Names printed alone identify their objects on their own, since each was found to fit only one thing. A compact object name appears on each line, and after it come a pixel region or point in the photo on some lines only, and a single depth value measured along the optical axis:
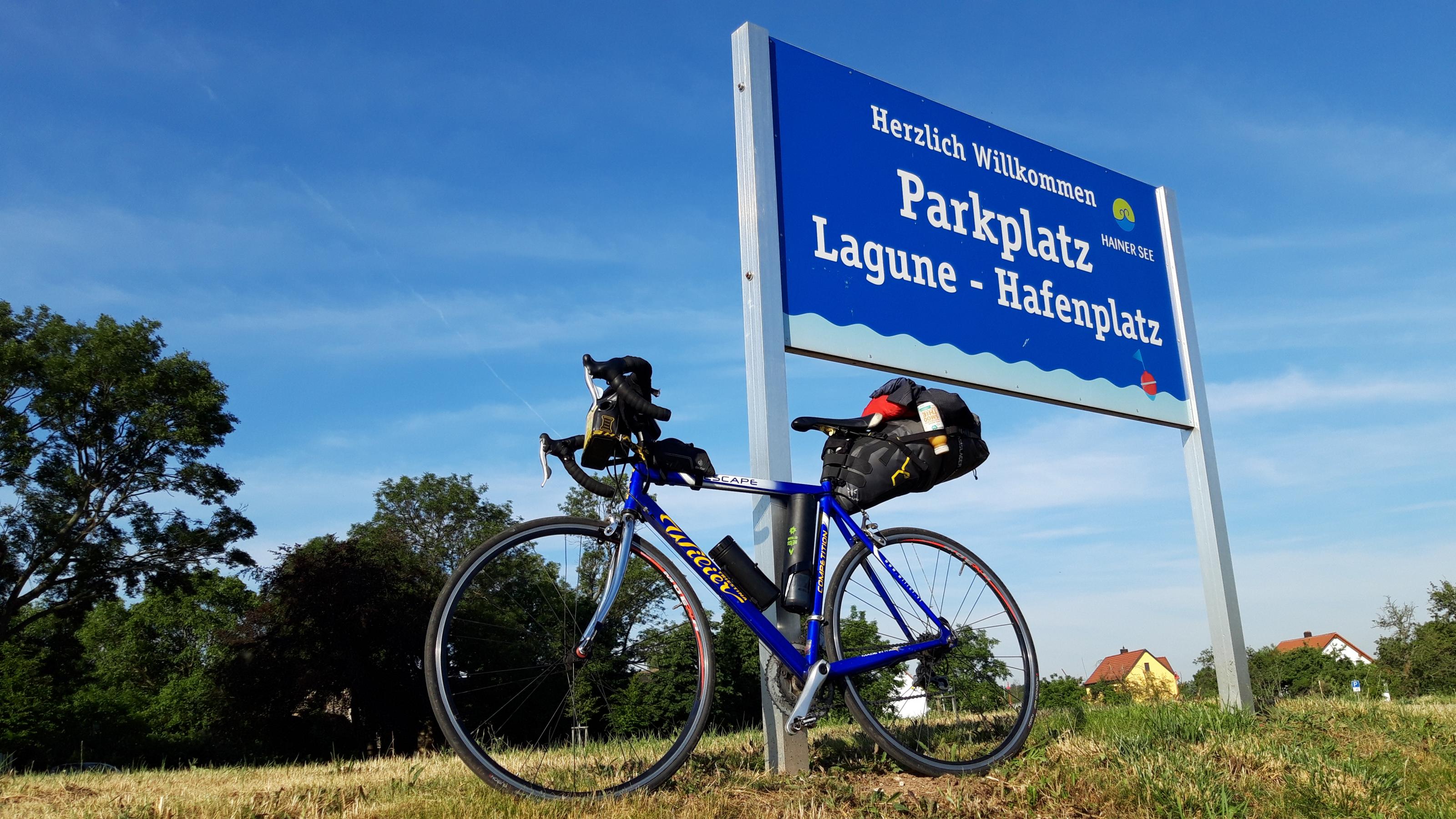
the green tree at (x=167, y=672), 29.72
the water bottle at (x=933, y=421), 4.18
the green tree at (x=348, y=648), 27.55
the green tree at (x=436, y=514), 43.25
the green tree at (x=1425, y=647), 40.09
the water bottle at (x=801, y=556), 3.90
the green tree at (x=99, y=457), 25.02
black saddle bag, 4.15
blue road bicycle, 3.20
